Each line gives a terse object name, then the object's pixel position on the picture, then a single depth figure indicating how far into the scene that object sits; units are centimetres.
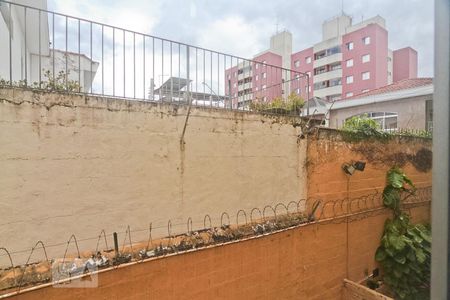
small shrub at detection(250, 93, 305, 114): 432
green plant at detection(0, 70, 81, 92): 246
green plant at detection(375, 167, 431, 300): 516
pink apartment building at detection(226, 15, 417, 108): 2822
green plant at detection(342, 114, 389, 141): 525
